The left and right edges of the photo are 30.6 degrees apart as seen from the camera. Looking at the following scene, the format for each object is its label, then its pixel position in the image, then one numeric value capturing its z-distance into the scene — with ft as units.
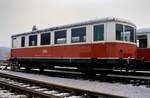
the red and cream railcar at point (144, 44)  58.37
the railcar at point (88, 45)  47.57
